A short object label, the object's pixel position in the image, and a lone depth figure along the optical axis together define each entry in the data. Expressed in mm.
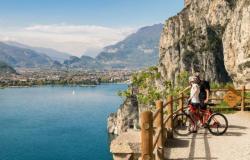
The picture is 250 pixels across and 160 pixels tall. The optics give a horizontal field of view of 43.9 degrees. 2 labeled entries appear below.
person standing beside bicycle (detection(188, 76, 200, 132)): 14354
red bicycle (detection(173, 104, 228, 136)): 14419
